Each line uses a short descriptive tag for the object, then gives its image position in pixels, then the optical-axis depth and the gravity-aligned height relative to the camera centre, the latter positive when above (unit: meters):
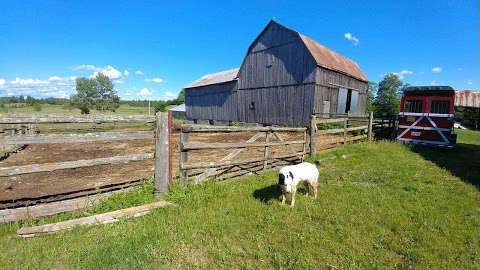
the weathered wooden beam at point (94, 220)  3.42 -1.65
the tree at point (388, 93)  61.47 +6.08
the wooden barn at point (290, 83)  19.77 +2.78
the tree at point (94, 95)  73.68 +4.38
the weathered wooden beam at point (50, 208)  3.69 -1.56
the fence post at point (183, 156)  5.04 -0.93
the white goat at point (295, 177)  4.52 -1.18
